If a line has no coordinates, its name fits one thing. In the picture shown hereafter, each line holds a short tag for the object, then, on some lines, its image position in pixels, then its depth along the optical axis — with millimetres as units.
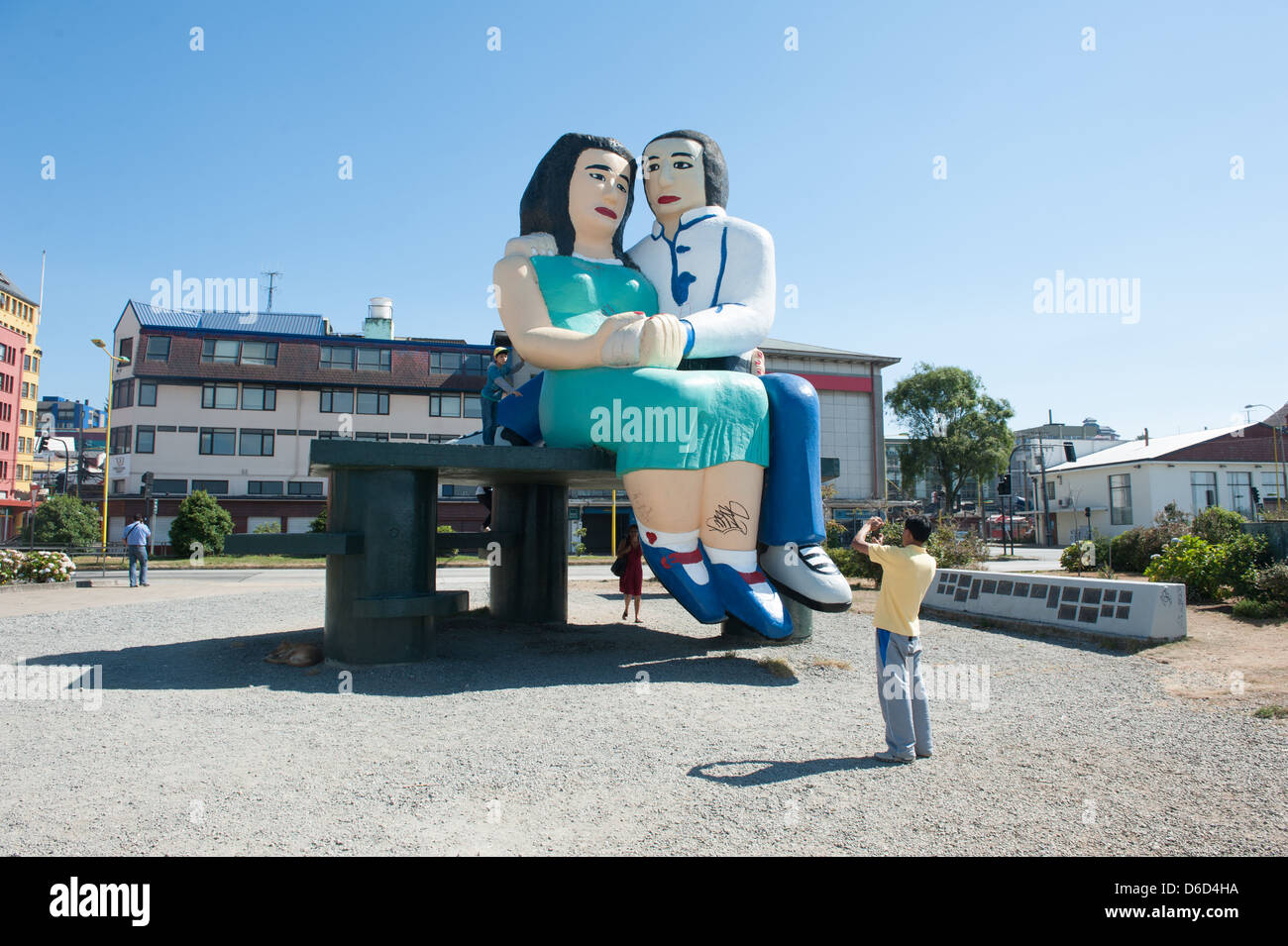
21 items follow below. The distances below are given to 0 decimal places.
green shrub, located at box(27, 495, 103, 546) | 34500
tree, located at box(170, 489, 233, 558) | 33875
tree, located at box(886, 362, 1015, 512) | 44312
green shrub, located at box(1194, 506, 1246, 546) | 18750
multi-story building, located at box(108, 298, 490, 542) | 41000
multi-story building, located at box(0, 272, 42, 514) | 62719
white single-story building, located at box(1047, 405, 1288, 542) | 40406
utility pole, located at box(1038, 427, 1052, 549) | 48969
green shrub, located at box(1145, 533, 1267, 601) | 13836
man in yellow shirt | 5598
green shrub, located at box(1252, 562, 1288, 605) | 12211
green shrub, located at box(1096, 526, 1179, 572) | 20594
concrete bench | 8594
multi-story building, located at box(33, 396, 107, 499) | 48181
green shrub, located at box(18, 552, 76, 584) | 19047
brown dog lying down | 8859
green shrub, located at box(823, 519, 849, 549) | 25931
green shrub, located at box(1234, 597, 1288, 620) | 12172
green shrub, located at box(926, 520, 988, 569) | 18375
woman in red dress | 13203
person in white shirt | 20031
